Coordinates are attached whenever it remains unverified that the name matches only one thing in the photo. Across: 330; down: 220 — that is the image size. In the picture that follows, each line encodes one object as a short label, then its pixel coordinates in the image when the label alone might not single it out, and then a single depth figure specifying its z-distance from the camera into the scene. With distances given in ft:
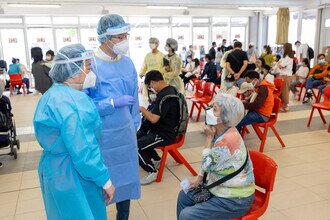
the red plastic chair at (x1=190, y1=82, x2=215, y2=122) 18.70
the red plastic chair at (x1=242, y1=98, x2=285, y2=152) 13.67
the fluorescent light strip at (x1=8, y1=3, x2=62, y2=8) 31.44
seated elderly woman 6.08
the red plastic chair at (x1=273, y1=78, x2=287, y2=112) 20.40
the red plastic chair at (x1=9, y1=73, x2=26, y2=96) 31.94
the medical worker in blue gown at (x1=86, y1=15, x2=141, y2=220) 6.98
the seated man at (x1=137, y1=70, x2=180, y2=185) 10.20
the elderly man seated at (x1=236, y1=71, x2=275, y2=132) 13.15
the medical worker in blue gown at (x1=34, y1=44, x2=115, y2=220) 4.87
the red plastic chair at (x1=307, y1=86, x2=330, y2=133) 16.28
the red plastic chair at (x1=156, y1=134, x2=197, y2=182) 11.02
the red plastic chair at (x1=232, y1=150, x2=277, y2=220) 6.48
